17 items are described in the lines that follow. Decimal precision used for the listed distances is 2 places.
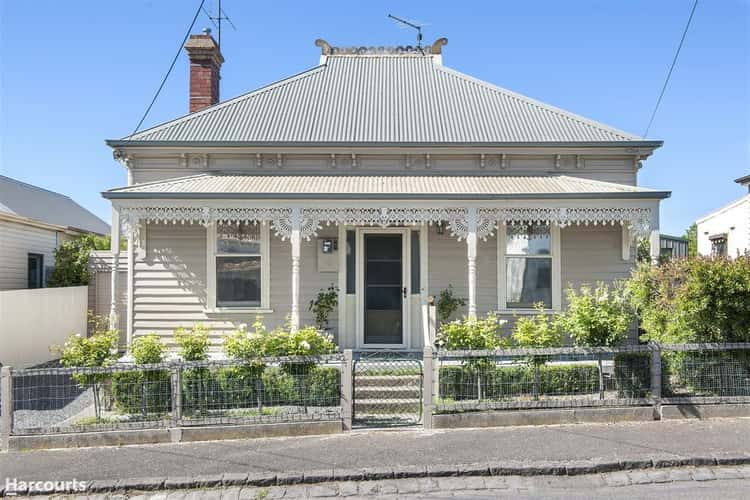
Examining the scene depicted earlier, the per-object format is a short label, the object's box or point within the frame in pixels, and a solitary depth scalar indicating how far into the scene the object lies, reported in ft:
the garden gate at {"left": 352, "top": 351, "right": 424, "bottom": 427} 22.39
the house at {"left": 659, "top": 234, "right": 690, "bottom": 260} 72.79
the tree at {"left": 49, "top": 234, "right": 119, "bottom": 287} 45.57
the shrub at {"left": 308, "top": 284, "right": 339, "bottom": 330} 32.94
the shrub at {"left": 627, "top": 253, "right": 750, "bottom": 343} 21.74
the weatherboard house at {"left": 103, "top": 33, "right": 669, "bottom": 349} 30.01
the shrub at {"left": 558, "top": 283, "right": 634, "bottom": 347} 23.06
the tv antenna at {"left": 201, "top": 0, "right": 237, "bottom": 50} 48.23
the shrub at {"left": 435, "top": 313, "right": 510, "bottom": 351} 23.71
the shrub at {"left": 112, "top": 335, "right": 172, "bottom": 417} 21.45
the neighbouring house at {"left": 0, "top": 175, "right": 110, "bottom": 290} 44.75
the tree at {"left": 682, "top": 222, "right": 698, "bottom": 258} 72.66
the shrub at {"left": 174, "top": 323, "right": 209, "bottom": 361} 22.70
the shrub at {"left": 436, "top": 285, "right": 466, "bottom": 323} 32.65
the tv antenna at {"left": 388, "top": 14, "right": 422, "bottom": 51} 54.65
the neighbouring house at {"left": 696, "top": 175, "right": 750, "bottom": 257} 57.52
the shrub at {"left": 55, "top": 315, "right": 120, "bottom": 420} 21.72
